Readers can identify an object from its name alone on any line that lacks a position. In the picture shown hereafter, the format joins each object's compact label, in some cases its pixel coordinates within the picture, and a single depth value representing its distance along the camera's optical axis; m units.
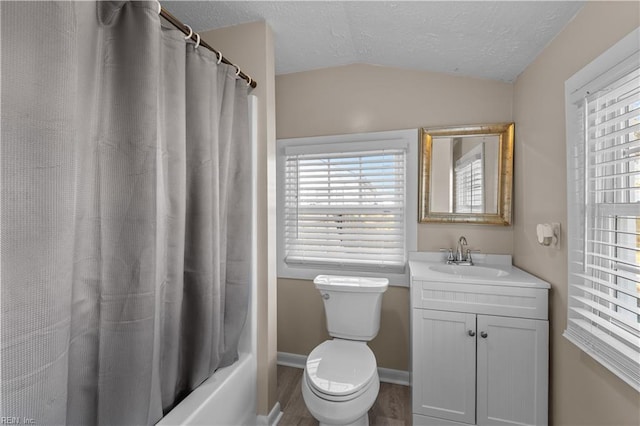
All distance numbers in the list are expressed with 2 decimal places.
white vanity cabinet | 1.57
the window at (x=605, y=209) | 1.08
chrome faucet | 2.12
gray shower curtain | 0.70
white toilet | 1.45
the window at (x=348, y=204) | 2.27
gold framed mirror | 2.07
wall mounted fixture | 1.52
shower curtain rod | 1.13
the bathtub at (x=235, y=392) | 1.19
